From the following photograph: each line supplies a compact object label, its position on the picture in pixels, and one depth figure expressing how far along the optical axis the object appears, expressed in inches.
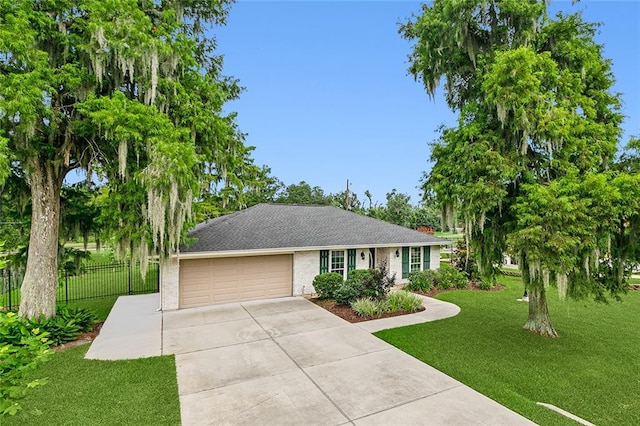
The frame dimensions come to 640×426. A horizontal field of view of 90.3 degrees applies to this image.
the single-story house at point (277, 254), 449.7
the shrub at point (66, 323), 313.4
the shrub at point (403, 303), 415.4
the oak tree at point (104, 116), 270.4
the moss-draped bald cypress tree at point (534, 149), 243.8
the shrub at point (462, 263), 615.1
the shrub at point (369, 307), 394.6
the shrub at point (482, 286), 557.0
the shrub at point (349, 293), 432.5
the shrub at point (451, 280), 575.5
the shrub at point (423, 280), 554.9
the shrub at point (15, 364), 99.5
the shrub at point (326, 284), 480.1
